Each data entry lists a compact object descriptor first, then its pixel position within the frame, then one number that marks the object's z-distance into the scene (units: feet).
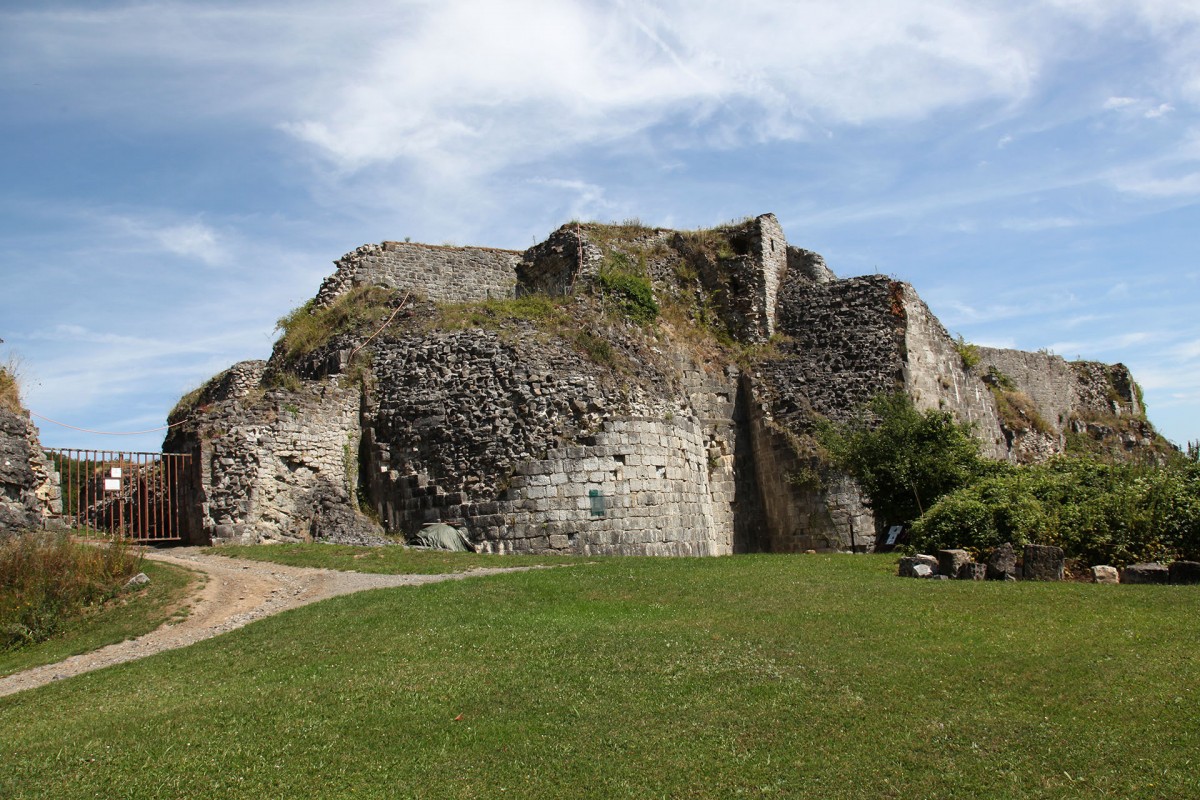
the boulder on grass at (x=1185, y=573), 50.21
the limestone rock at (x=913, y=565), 56.29
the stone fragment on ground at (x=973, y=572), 54.24
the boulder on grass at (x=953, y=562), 54.90
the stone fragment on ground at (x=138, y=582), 55.36
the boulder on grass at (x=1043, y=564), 53.36
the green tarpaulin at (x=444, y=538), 74.49
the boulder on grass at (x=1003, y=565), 53.88
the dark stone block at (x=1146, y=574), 51.06
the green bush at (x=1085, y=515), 56.24
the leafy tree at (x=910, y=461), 76.02
